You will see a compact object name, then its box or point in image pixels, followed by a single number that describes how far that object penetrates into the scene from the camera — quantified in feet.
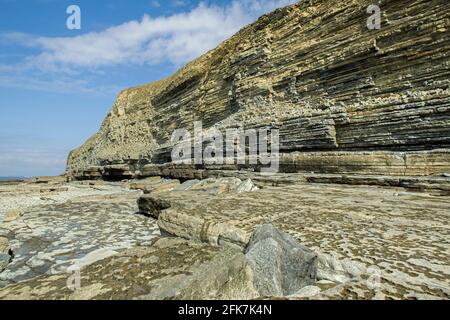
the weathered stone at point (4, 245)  18.71
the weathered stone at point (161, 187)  48.75
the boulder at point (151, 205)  25.90
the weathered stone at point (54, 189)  64.59
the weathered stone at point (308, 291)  8.67
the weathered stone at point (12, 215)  28.43
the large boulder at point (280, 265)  9.89
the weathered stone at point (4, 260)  15.95
